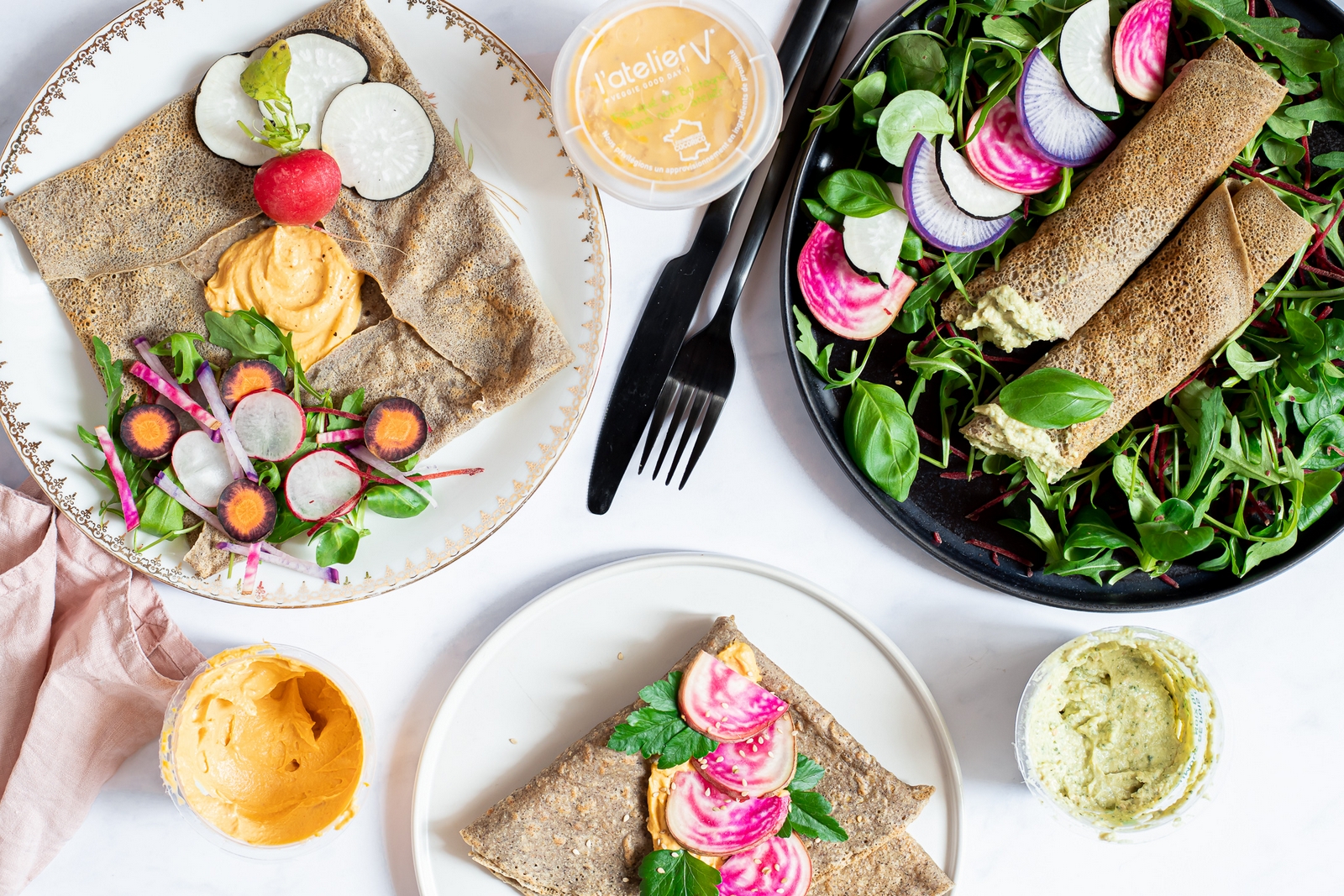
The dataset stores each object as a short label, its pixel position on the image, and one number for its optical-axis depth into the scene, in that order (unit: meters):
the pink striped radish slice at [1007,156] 0.83
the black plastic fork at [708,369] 0.85
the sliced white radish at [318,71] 0.82
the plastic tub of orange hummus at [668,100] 0.83
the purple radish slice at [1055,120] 0.82
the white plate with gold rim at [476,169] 0.83
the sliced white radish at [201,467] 0.84
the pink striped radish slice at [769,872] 0.85
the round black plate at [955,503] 0.84
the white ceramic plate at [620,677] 0.87
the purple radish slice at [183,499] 0.84
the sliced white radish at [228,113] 0.83
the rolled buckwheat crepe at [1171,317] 0.82
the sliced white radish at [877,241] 0.83
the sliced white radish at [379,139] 0.83
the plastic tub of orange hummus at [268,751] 0.84
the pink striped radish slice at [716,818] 0.85
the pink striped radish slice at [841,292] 0.84
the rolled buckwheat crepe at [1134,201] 0.82
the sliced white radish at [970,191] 0.83
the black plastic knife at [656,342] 0.86
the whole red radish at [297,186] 0.82
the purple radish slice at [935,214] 0.83
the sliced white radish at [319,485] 0.85
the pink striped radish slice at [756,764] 0.85
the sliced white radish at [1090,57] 0.82
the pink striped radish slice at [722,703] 0.85
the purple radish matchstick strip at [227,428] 0.84
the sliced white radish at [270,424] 0.84
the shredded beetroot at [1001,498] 0.86
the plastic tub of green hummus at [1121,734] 0.86
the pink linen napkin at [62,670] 0.85
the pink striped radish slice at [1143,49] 0.82
